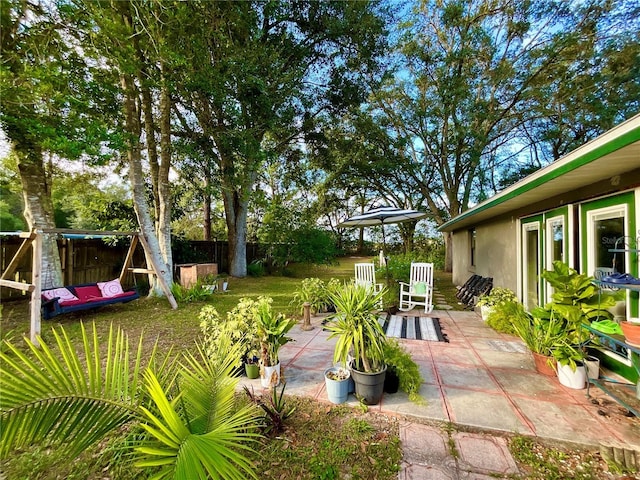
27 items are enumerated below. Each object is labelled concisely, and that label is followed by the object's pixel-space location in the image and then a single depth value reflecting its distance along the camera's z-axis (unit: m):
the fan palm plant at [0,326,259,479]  1.06
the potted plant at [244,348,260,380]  2.89
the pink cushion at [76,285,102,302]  5.26
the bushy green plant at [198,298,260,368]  2.71
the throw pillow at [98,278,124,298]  5.58
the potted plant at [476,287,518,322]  4.72
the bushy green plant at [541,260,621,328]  2.56
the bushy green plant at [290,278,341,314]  5.32
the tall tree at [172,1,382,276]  6.03
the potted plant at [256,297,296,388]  2.72
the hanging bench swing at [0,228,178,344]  3.92
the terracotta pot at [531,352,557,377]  2.85
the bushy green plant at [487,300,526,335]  4.22
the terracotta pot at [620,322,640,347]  2.00
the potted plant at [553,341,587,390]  2.63
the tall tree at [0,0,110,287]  4.08
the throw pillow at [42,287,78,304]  4.75
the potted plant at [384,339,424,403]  2.56
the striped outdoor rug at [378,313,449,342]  4.18
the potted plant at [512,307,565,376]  2.85
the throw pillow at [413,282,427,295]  5.61
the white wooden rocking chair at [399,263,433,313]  5.61
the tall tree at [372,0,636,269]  9.66
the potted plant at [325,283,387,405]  2.38
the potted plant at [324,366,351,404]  2.45
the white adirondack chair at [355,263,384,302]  5.94
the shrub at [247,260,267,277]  11.59
